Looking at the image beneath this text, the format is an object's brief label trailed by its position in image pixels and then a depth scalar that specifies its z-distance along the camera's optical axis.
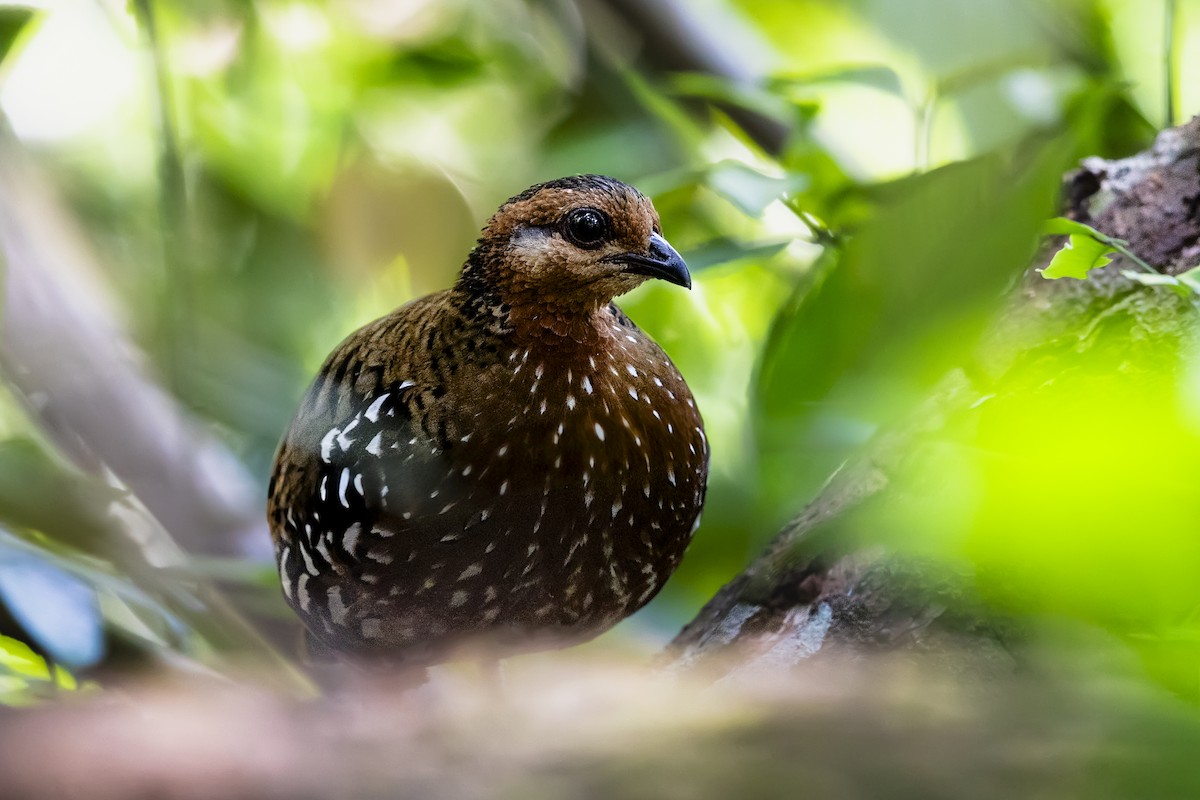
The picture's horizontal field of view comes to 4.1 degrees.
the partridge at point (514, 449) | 3.85
